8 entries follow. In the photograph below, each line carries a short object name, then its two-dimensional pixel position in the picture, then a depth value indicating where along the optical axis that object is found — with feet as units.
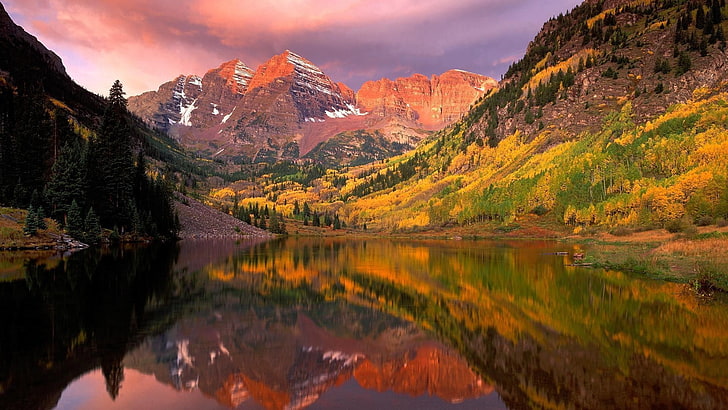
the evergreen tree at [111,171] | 299.56
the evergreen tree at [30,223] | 206.61
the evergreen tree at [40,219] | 212.43
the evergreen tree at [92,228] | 259.19
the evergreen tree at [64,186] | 253.44
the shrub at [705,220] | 275.39
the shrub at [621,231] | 322.28
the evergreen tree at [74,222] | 240.79
